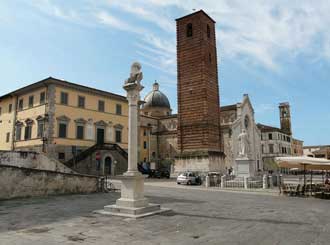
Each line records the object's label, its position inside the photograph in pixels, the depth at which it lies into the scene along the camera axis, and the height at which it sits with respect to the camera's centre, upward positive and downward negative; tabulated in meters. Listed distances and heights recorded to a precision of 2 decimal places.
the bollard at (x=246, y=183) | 22.92 -1.31
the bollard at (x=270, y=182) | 23.83 -1.30
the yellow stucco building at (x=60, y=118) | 33.97 +6.38
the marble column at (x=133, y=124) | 10.10 +1.54
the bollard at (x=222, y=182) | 24.06 -1.27
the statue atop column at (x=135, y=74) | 10.98 +3.51
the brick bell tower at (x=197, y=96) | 39.00 +9.77
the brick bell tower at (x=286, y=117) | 83.19 +13.82
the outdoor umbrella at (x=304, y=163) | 16.09 +0.16
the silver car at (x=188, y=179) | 28.55 -1.18
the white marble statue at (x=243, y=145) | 25.56 +1.86
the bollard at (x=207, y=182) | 25.26 -1.32
